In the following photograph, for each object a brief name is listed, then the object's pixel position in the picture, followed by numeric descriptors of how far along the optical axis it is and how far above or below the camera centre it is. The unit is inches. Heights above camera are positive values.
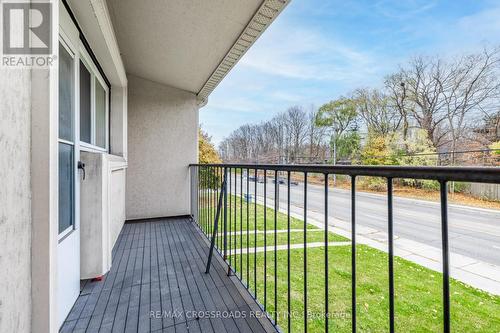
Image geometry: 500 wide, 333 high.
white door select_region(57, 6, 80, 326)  65.3 -0.9
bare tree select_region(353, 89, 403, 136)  615.3 +142.8
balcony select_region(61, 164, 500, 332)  35.7 -39.9
